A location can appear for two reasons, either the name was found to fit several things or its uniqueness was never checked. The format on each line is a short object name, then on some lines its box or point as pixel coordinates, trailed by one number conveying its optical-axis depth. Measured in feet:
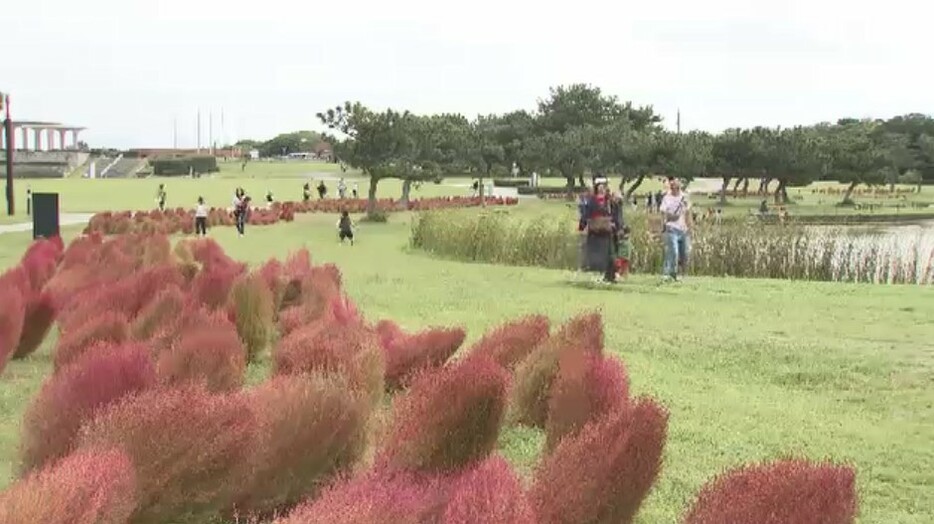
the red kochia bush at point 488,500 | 8.44
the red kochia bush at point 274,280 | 27.42
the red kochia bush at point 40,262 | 30.01
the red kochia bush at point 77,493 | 8.16
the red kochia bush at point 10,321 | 22.10
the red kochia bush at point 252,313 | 24.66
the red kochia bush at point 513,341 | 20.33
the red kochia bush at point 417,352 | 20.90
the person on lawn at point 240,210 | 90.78
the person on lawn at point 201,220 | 88.28
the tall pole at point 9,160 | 119.23
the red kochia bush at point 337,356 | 17.22
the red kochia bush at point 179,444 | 11.37
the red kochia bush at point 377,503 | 8.40
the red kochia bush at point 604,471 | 10.77
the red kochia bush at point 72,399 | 13.16
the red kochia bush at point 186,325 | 19.29
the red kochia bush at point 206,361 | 16.93
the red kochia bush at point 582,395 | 15.60
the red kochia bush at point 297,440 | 12.96
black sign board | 74.13
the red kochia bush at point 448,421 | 12.76
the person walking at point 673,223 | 46.98
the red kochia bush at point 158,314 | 21.75
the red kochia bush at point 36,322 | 25.91
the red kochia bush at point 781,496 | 9.41
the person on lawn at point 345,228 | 80.79
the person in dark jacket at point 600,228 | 44.98
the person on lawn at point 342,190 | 173.88
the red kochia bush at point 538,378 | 18.88
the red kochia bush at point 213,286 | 25.90
